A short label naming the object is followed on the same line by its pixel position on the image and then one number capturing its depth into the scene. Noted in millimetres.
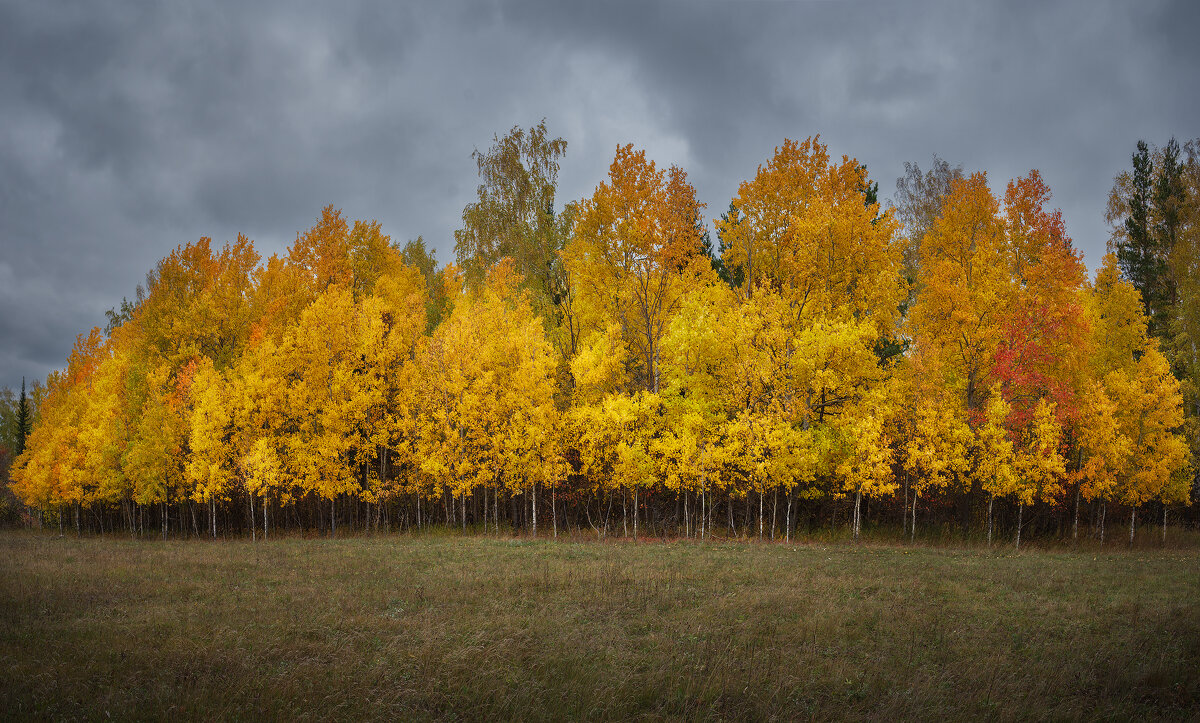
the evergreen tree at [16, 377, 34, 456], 57281
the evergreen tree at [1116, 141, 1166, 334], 35406
